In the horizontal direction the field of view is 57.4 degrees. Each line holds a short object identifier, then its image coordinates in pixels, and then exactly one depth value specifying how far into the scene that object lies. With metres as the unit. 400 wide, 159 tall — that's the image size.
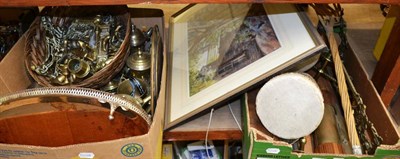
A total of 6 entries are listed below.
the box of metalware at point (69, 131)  0.66
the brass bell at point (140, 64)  0.88
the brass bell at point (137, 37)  0.94
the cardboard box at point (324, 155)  0.68
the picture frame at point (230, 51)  0.76
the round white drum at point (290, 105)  0.70
